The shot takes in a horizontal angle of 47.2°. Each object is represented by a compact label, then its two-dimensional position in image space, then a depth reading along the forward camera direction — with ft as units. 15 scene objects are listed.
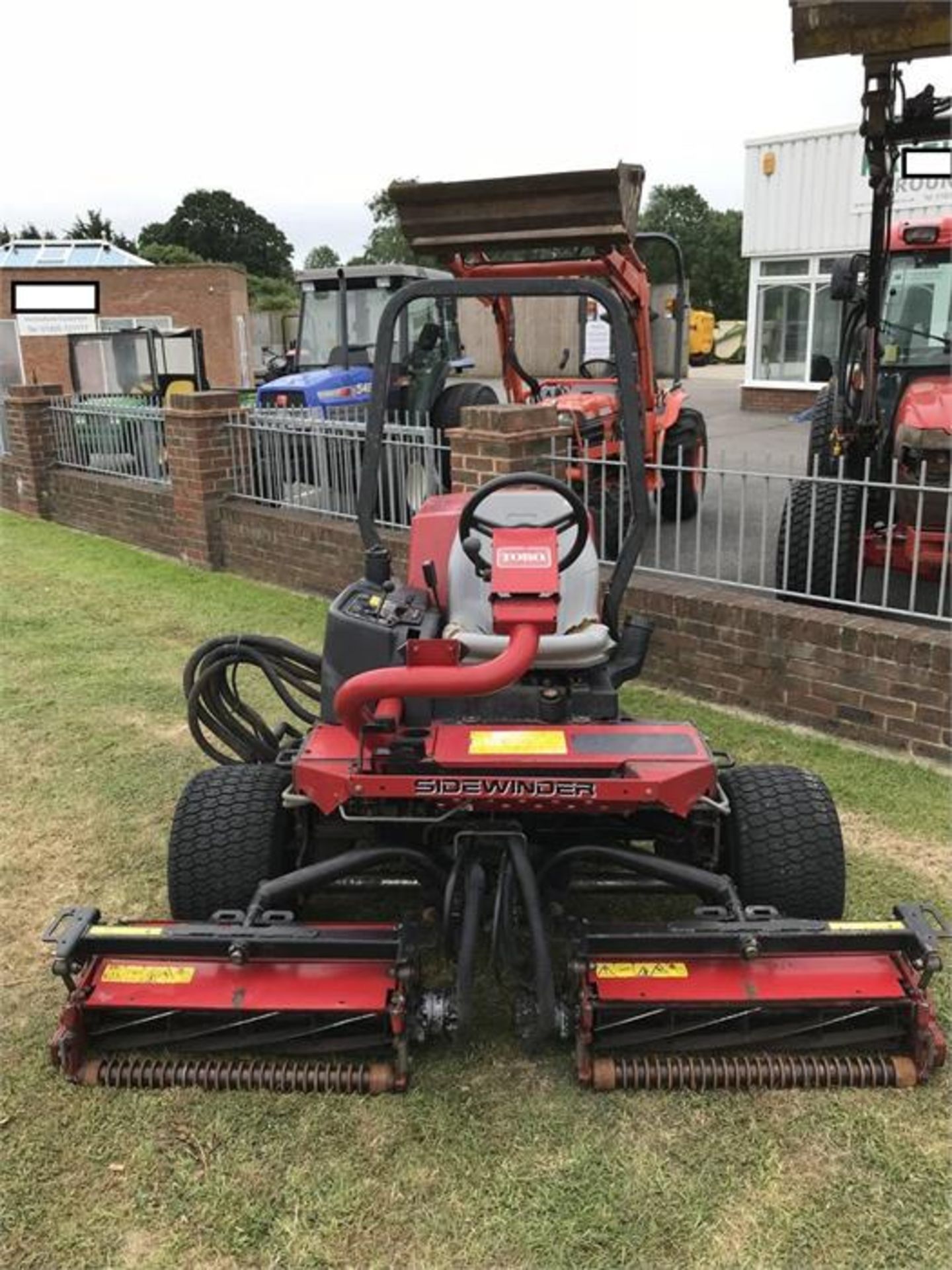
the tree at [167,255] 156.42
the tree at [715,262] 160.76
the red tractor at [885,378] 13.76
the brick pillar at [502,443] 18.67
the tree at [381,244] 181.78
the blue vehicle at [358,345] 32.04
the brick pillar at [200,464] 26.45
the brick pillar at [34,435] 34.45
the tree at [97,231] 168.96
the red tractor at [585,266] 19.34
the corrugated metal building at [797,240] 49.60
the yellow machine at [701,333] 97.14
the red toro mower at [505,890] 8.64
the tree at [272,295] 139.95
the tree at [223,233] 214.69
